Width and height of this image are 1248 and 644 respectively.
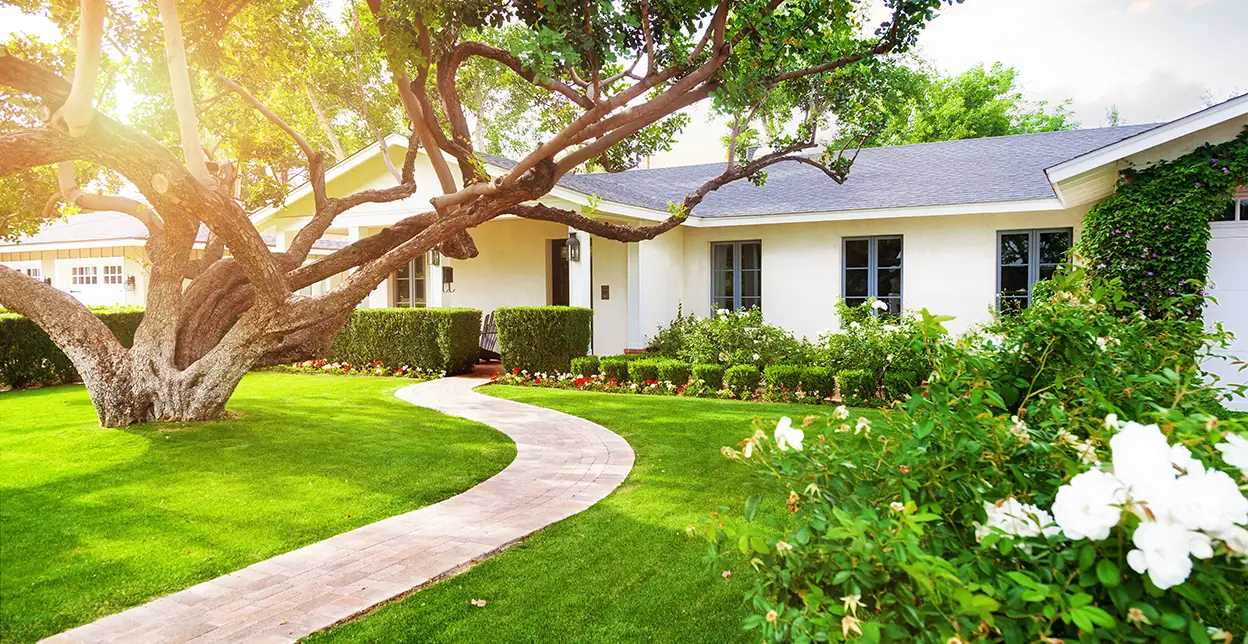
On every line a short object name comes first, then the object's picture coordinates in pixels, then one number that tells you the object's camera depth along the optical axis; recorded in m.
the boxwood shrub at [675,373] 11.00
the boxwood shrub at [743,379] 10.33
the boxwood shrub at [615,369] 11.64
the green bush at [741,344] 11.38
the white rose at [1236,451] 1.44
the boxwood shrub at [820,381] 9.80
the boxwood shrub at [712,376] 10.71
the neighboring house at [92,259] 20.34
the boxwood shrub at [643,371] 11.26
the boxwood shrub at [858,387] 9.48
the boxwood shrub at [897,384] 9.00
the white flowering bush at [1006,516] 1.34
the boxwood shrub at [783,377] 10.00
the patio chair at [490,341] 15.42
